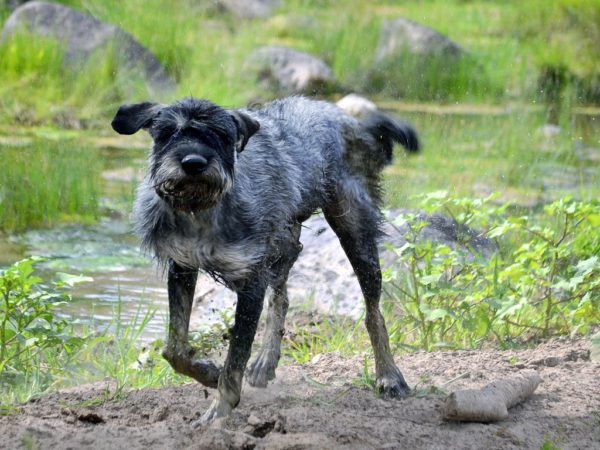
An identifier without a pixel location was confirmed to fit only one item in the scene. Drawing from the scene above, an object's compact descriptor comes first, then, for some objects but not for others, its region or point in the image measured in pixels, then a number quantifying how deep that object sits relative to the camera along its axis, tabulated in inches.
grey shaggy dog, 380.6
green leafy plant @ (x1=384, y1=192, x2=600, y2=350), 511.8
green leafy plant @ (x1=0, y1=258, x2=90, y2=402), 415.9
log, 374.7
